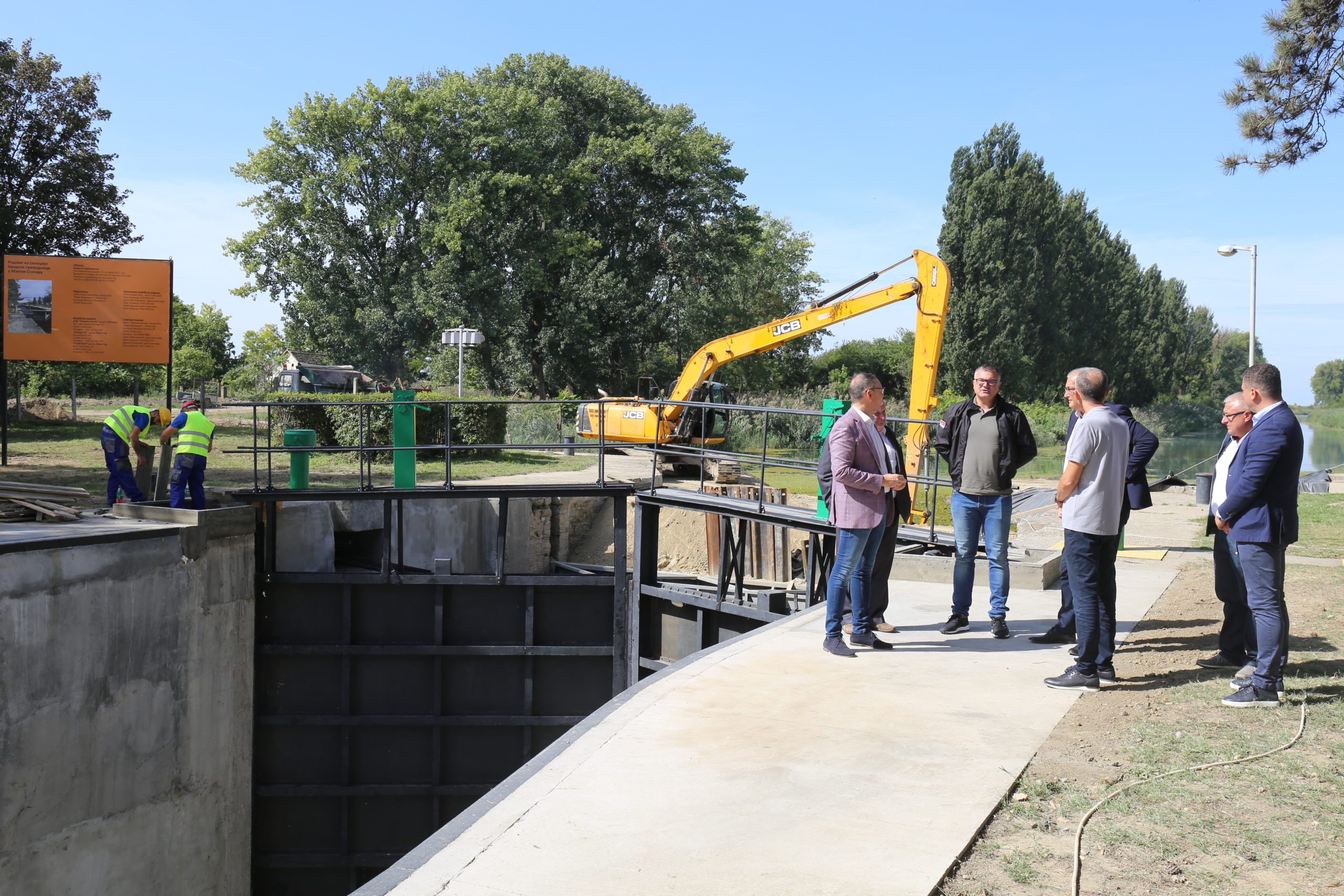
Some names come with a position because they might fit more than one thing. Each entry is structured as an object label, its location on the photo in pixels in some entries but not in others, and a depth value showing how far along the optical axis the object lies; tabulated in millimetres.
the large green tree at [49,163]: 24812
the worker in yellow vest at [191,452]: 10844
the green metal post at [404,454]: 12859
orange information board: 15109
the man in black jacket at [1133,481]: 6469
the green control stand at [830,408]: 10062
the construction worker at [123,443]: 11445
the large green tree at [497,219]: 38188
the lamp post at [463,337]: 21062
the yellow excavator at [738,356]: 13242
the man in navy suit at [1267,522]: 5215
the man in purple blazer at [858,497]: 6293
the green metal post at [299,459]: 12625
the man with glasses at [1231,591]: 5863
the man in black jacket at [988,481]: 6910
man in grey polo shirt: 5535
